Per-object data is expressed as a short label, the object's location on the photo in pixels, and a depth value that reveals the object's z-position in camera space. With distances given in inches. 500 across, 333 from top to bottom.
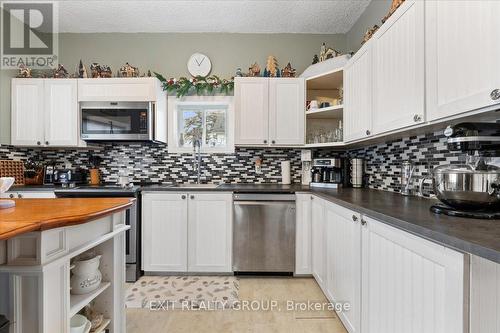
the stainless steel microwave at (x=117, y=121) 112.3
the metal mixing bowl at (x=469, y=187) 42.5
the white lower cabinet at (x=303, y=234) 103.2
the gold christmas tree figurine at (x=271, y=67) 119.7
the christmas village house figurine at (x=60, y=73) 120.4
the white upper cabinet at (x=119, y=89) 114.7
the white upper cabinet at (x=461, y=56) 41.4
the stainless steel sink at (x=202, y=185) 122.1
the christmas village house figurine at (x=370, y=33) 83.9
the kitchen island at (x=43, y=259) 37.5
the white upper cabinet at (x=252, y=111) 116.6
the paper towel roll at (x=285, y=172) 124.3
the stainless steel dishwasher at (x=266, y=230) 103.2
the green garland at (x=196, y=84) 120.6
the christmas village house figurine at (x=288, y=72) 119.3
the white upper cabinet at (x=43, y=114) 117.0
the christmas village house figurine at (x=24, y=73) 119.3
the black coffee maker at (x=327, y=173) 109.1
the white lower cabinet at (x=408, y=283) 32.9
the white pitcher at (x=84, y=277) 51.4
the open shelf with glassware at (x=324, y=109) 109.4
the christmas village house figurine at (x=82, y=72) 119.1
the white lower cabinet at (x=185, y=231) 105.7
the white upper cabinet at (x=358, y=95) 82.2
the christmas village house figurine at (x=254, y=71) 119.4
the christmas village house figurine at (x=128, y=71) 119.1
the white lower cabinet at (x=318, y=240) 90.1
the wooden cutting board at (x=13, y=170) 114.4
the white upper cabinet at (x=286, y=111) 117.0
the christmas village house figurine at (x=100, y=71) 119.4
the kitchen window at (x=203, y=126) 128.9
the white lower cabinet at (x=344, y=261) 61.1
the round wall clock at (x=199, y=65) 129.3
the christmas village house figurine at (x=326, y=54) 112.1
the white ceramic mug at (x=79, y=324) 48.1
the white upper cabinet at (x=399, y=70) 58.6
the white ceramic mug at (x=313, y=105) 115.7
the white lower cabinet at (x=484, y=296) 30.2
